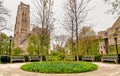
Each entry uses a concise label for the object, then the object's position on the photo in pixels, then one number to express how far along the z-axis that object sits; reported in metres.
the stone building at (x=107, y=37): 20.24
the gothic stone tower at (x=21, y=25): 32.13
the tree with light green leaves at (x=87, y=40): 14.02
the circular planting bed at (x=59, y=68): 4.51
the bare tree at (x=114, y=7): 4.54
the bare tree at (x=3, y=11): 7.67
